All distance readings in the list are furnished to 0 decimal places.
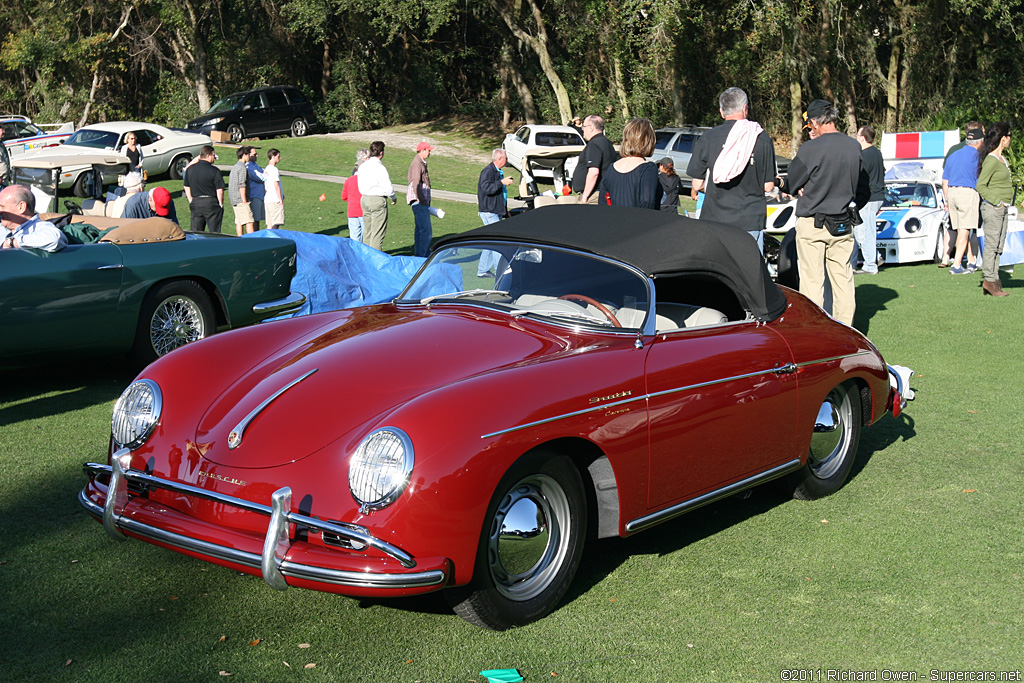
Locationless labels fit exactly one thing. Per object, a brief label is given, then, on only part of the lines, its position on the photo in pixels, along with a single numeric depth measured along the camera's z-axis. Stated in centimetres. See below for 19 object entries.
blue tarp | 996
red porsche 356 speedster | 335
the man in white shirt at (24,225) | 700
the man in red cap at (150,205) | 1138
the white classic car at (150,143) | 2231
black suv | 3186
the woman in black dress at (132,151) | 1920
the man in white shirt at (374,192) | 1302
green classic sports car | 674
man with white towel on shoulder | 763
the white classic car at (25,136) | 2325
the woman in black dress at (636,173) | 794
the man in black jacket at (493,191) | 1335
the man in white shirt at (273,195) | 1505
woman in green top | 1078
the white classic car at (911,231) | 1409
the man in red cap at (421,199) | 1365
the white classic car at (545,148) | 2716
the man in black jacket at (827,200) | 798
